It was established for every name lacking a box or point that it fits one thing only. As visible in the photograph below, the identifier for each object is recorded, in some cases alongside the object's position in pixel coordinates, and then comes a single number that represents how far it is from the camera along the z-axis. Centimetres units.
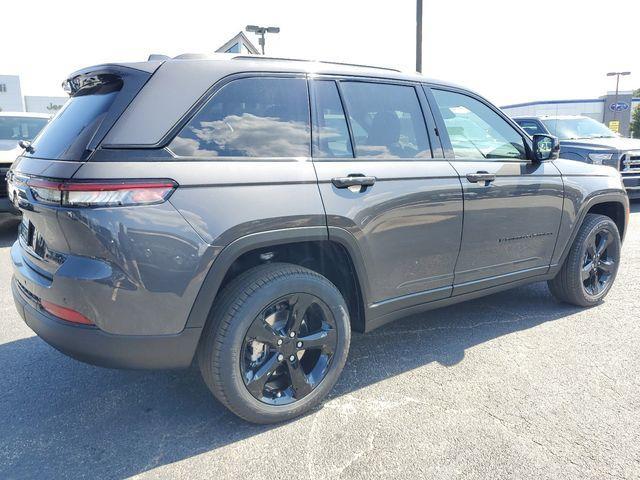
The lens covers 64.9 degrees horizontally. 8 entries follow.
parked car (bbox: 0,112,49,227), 681
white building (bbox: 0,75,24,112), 7038
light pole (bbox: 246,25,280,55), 1433
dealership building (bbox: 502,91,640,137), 3738
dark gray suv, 219
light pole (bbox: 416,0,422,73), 1423
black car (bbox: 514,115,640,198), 948
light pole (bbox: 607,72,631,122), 3719
